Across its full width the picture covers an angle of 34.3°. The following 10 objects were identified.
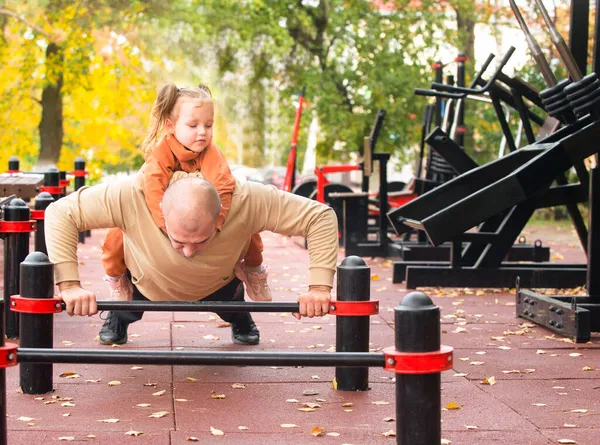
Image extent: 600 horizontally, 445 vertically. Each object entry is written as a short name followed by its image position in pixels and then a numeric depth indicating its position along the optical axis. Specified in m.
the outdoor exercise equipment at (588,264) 6.21
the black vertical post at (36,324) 4.11
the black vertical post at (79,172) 13.26
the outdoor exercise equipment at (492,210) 6.64
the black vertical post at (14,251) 5.66
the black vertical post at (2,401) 2.91
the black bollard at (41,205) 6.39
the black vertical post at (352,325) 4.29
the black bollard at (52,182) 9.80
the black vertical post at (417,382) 2.90
